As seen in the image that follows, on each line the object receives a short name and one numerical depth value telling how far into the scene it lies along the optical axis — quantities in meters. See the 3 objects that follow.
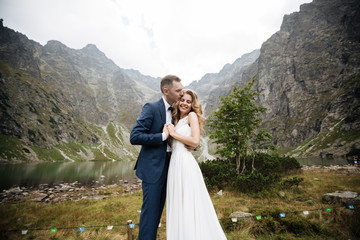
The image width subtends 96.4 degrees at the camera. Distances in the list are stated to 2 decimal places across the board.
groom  2.81
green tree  12.01
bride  2.91
